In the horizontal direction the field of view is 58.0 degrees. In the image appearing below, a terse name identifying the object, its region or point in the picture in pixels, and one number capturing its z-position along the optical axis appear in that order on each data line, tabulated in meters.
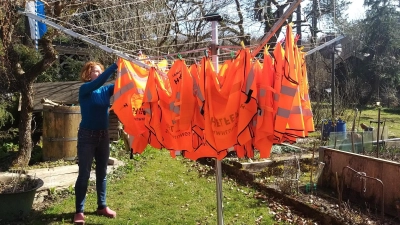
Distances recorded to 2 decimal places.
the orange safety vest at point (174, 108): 2.54
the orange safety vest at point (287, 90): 2.23
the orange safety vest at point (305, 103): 2.55
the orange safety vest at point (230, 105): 2.32
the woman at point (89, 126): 3.59
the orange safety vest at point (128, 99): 3.00
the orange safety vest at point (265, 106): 2.30
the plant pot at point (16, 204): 3.68
